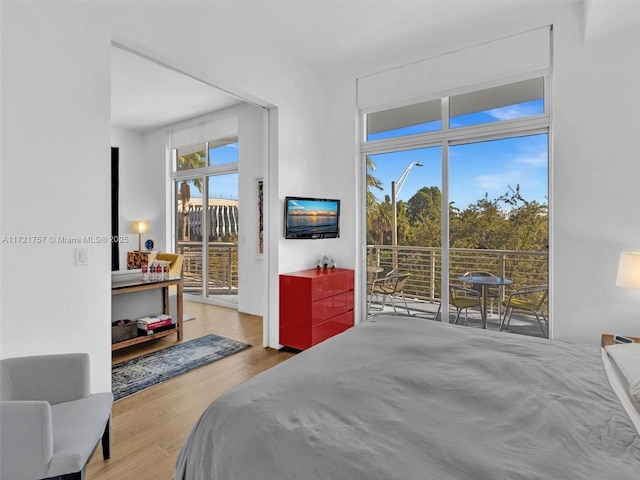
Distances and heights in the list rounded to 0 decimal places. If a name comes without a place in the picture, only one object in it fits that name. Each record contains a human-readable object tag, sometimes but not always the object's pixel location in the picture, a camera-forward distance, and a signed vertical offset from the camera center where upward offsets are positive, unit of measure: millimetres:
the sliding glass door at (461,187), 3285 +537
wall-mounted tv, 3729 +232
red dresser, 3518 -705
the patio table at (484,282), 3469 -435
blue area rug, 2820 -1148
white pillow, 1277 -518
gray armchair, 1320 -786
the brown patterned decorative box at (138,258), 5668 -330
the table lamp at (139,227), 6465 +210
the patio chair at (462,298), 3580 -614
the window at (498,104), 3252 +1314
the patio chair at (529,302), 3260 -604
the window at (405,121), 3773 +1323
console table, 3379 -547
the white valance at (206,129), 5438 +1804
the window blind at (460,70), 3164 +1692
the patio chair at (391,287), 4051 -563
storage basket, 3395 -906
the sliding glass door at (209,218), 5758 +345
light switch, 2139 -108
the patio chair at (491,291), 3488 -518
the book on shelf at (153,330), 3640 -969
